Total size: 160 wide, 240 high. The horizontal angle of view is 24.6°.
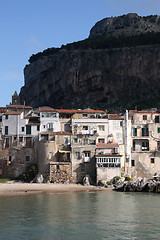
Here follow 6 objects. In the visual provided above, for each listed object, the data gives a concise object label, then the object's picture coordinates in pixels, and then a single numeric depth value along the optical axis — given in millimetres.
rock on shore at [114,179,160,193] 61062
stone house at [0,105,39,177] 69250
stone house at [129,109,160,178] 70875
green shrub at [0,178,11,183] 66125
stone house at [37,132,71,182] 65312
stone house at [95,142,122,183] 64475
